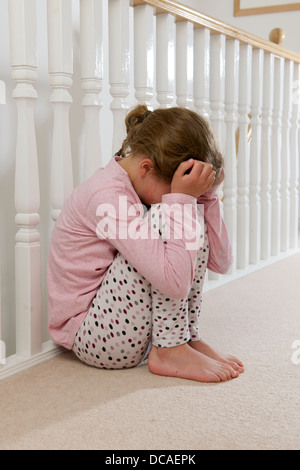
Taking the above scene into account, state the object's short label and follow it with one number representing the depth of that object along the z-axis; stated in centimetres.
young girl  106
